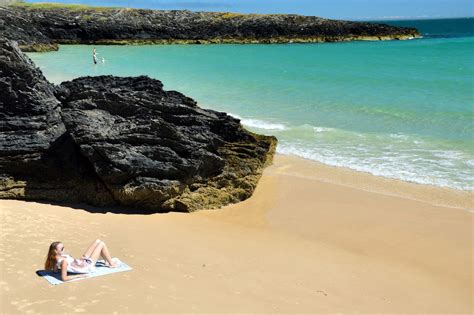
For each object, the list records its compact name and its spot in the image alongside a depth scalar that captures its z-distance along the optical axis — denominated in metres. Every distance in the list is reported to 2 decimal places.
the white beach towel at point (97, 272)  6.17
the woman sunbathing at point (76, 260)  6.27
